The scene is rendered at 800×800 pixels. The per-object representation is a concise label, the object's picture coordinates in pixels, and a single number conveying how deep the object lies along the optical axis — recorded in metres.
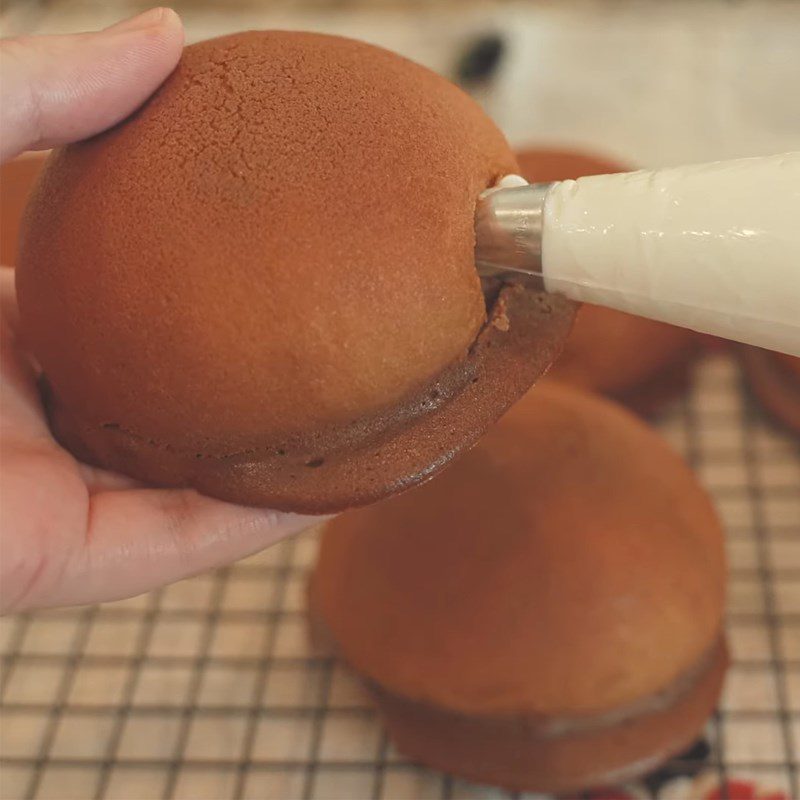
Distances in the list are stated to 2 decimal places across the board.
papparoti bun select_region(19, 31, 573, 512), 0.25
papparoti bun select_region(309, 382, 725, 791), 0.33
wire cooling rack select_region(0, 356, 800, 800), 0.35
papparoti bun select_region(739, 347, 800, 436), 0.42
